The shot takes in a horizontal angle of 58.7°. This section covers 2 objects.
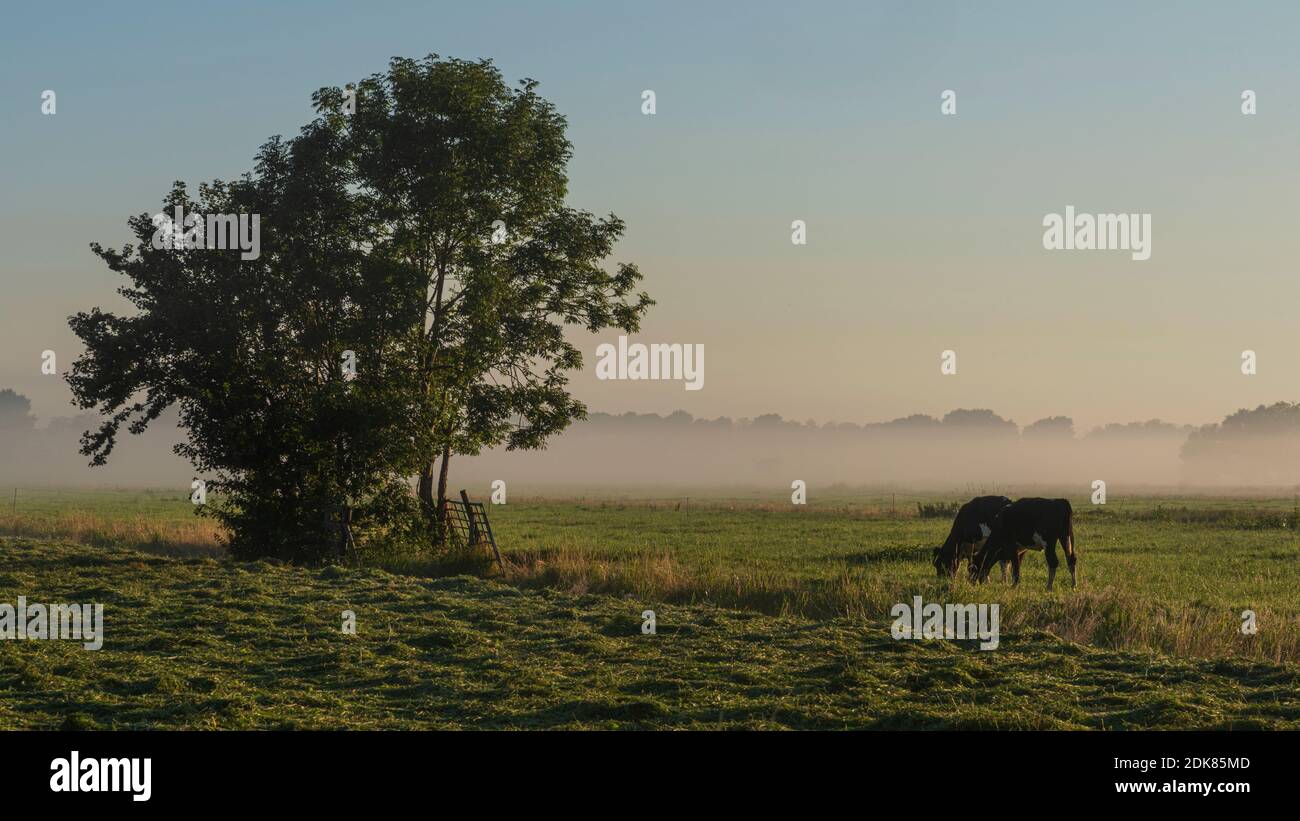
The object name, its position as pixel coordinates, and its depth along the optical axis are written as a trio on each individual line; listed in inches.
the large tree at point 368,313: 1230.3
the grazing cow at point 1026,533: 1021.2
